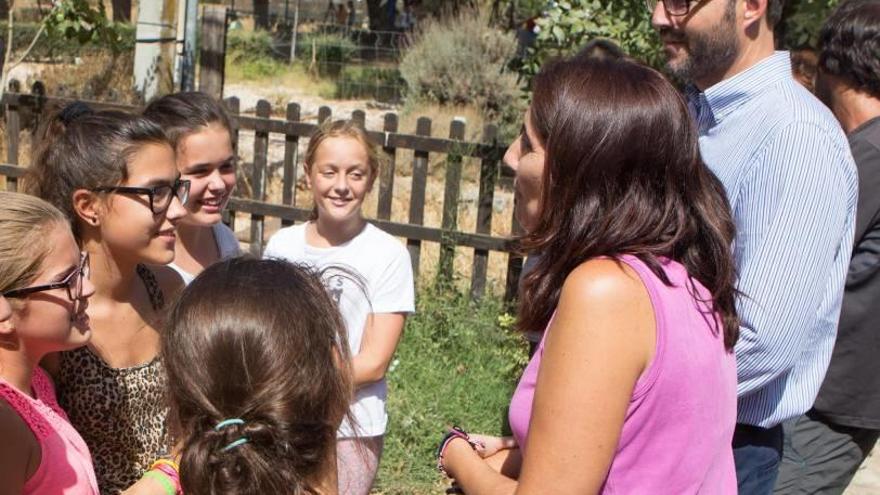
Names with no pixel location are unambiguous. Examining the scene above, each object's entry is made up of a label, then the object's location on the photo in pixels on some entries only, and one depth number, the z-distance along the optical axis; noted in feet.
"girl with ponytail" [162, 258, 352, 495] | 5.01
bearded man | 6.95
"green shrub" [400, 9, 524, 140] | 49.01
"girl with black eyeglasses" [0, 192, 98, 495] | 5.94
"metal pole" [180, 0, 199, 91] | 21.99
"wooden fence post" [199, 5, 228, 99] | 22.74
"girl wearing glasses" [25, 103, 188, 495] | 7.25
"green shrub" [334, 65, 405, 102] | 68.80
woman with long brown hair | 5.19
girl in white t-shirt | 10.03
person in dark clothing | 8.95
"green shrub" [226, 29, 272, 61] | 81.92
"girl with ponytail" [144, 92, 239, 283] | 9.32
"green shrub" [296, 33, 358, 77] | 78.59
